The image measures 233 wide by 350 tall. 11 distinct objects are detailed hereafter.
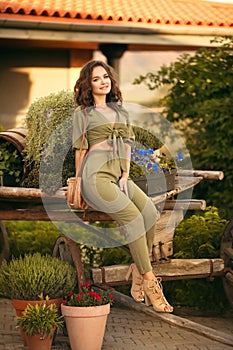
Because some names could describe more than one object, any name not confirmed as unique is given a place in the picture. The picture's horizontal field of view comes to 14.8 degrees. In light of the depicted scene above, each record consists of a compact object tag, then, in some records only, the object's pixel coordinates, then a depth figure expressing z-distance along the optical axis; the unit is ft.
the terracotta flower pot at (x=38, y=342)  22.17
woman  22.21
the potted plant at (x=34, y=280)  22.76
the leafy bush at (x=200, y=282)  29.71
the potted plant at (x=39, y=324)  21.97
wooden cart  23.67
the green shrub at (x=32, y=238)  33.17
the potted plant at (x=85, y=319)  22.26
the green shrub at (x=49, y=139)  23.63
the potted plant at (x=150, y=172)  24.00
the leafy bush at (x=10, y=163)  24.63
